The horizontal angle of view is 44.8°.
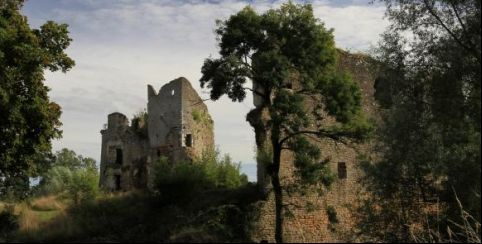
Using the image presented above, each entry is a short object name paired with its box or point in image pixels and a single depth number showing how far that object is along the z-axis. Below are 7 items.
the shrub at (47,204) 25.81
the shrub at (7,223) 20.67
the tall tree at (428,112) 14.42
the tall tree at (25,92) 21.89
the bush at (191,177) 21.78
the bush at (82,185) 24.97
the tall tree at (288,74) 18.14
